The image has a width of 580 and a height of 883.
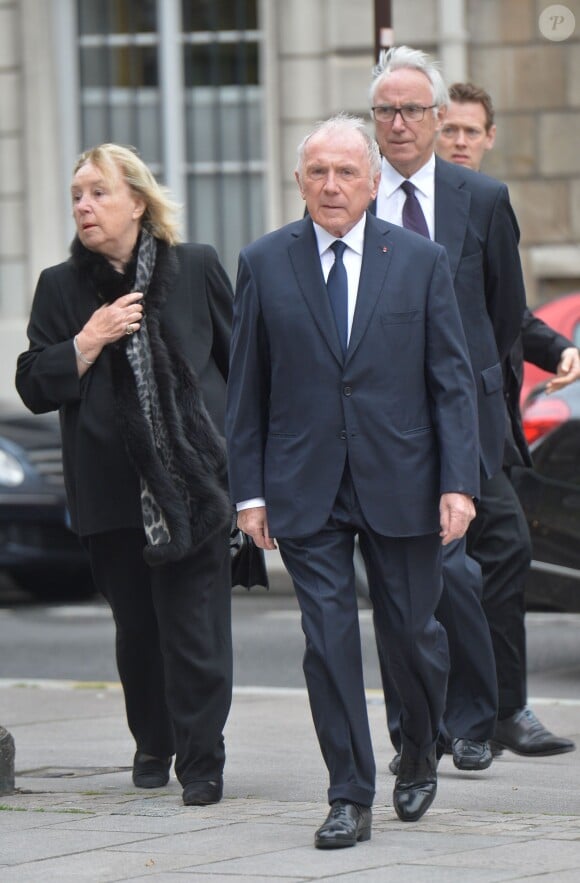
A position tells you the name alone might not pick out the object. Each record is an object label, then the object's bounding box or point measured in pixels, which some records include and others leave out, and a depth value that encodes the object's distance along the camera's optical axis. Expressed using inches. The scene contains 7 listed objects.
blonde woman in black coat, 431.7
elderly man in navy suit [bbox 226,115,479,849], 380.8
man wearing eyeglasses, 459.8
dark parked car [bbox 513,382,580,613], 621.8
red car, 762.7
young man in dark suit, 495.0
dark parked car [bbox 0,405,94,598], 878.8
